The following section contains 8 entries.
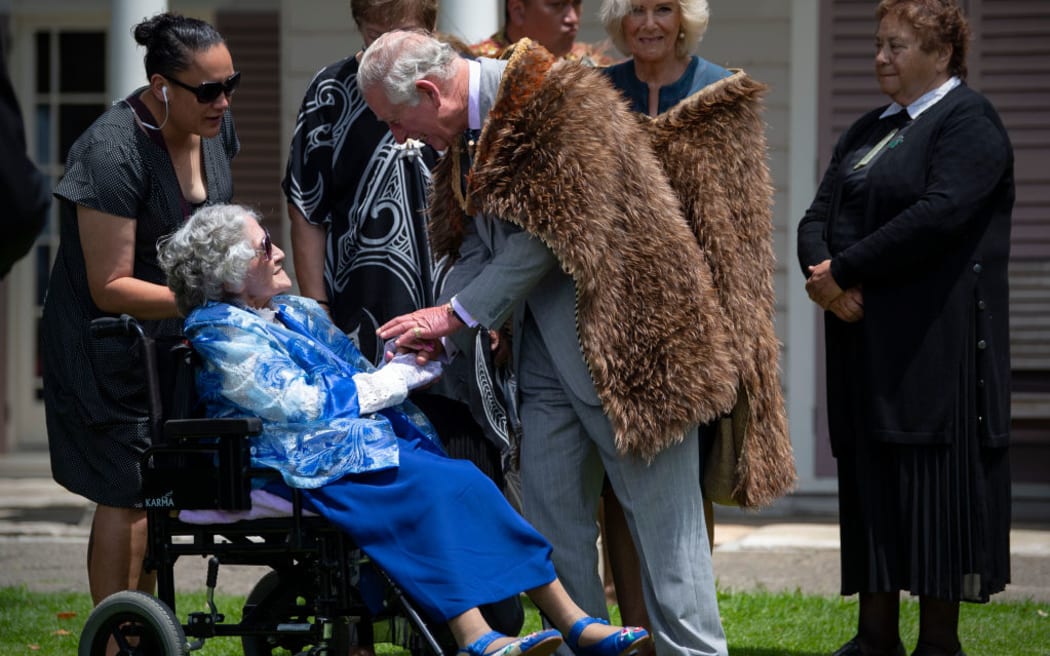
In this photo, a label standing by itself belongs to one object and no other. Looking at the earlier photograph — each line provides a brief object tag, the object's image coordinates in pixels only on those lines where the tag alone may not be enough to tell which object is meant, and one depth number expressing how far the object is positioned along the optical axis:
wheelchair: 7.52
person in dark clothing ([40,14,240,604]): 8.65
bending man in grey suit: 7.59
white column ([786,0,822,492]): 15.51
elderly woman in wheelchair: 7.50
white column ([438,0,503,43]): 13.79
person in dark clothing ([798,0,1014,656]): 8.93
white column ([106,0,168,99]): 14.98
